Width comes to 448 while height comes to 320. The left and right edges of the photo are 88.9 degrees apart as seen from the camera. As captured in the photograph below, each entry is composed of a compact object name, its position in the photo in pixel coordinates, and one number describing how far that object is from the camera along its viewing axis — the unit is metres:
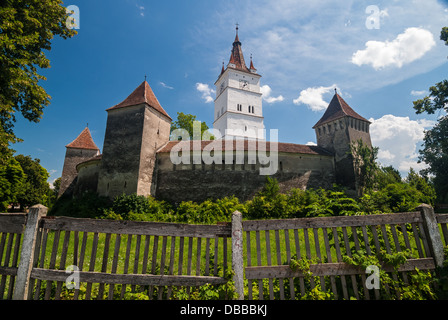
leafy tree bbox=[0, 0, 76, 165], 8.97
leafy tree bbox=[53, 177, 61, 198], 44.60
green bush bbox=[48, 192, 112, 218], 17.22
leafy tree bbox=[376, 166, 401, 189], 20.51
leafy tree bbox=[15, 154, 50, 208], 31.29
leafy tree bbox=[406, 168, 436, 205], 19.30
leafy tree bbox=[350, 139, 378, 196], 20.84
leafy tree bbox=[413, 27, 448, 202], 20.67
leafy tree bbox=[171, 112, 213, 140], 33.00
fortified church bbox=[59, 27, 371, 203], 19.31
